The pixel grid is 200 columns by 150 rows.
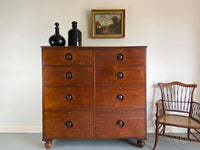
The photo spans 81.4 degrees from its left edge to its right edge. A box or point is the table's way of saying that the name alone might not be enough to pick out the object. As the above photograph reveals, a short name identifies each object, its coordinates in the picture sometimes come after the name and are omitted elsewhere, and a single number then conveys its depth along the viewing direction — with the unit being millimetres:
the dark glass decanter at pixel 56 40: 1496
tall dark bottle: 1534
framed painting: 1848
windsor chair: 1458
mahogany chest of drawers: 1438
